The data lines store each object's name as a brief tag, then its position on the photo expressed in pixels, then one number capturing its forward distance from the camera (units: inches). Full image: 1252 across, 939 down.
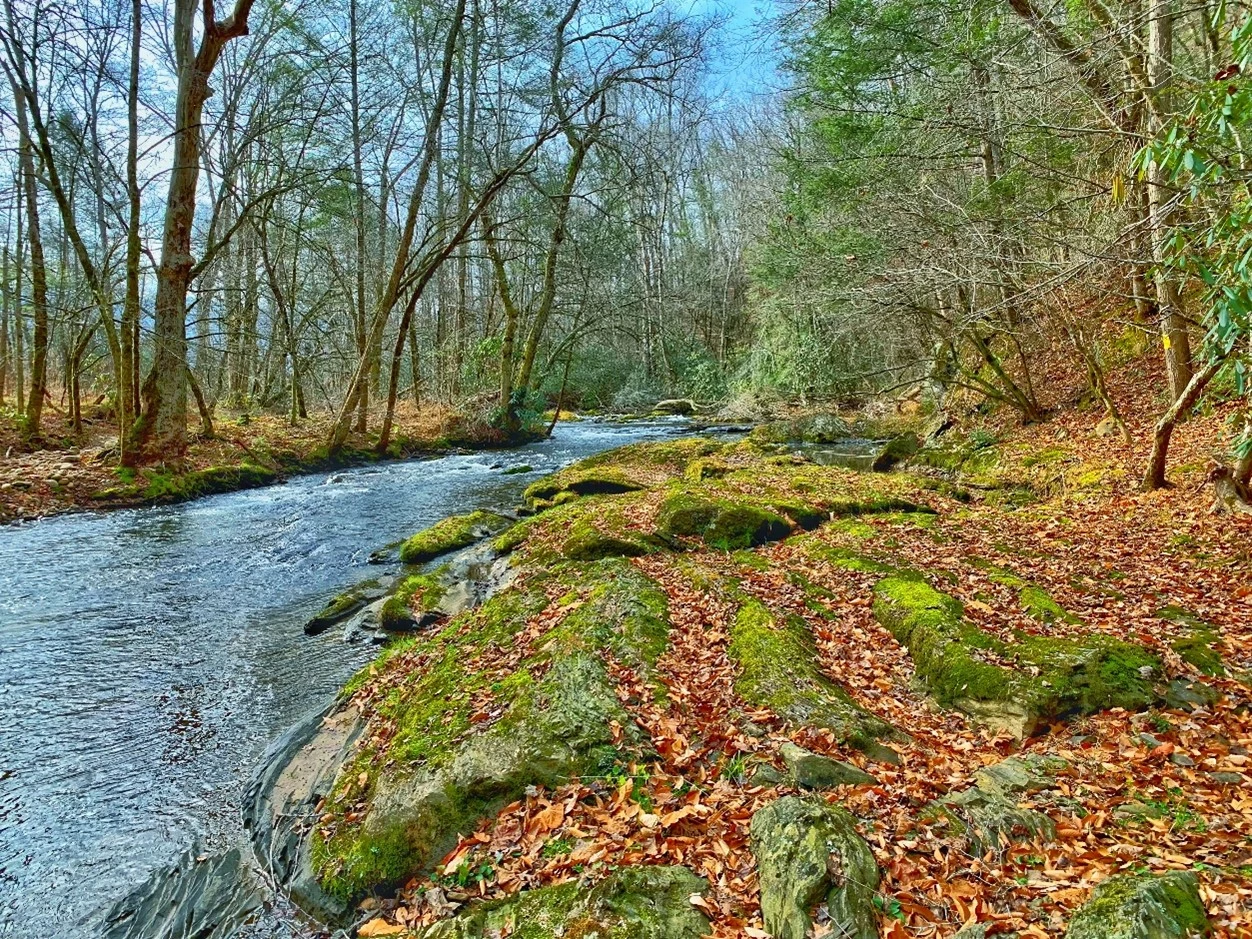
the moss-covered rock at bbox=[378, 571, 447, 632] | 242.2
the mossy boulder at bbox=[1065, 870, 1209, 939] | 74.1
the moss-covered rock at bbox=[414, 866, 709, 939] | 88.0
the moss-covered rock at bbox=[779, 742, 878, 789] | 118.1
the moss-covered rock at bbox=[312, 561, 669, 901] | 121.6
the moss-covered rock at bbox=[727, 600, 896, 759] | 138.3
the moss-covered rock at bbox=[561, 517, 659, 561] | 258.1
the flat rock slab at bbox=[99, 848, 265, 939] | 116.8
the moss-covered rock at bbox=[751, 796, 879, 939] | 84.7
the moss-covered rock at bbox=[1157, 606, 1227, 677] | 154.7
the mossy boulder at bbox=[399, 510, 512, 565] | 318.7
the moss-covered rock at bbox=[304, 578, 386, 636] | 247.1
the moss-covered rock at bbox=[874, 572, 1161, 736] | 147.9
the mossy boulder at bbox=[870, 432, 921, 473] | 509.4
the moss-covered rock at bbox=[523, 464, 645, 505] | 402.0
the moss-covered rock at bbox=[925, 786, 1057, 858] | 101.9
